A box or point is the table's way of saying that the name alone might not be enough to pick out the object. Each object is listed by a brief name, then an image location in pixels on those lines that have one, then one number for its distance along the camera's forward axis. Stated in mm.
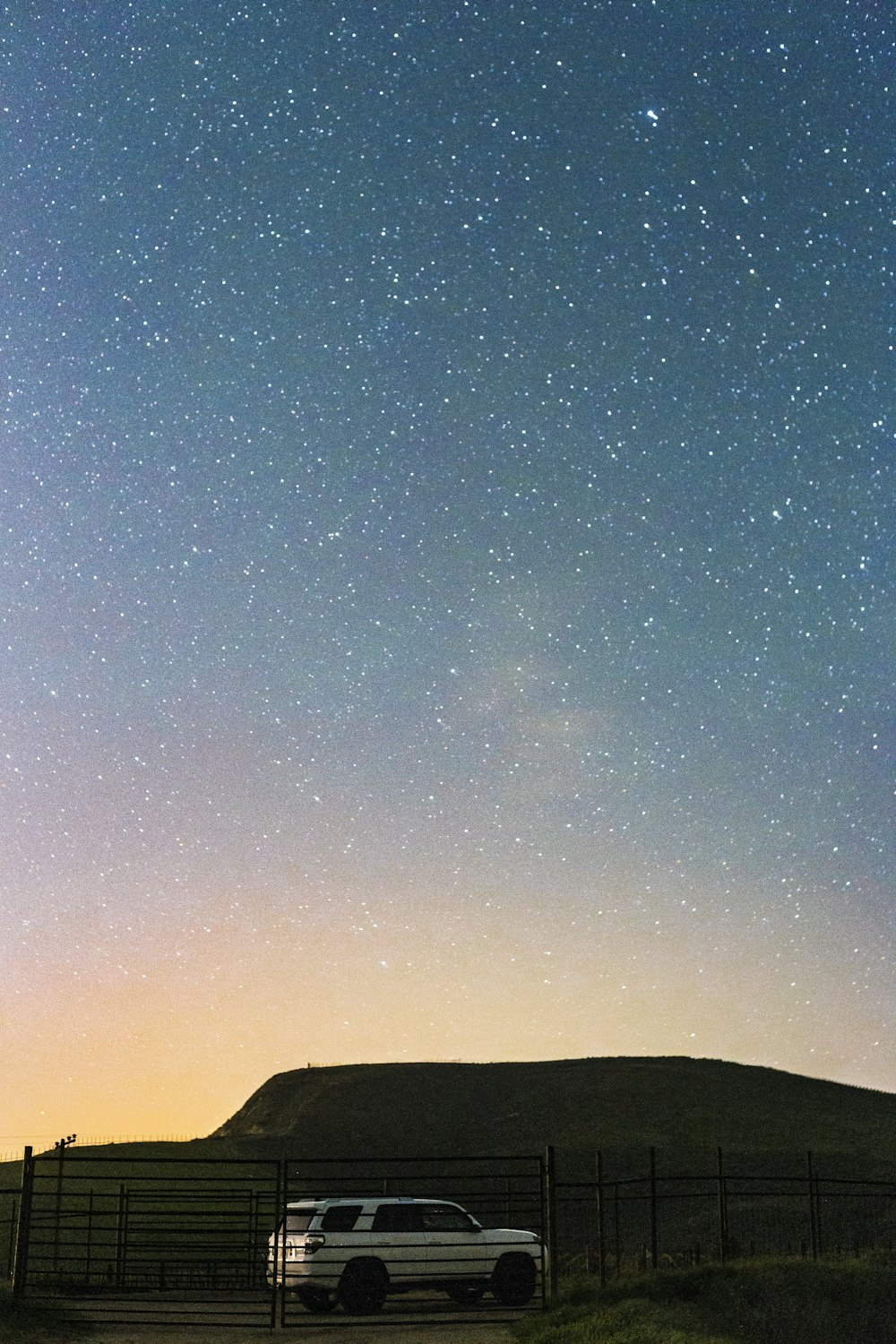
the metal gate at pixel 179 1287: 18922
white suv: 20297
